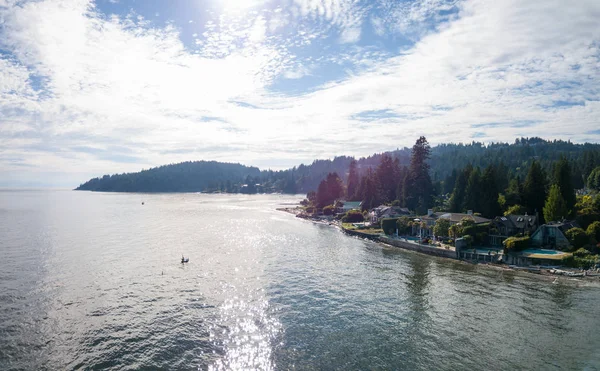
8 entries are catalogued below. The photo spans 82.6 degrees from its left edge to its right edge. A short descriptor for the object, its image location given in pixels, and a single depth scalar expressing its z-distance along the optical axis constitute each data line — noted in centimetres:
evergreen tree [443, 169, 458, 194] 14059
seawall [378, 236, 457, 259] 5584
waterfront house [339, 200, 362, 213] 11865
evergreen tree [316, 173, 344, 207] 13688
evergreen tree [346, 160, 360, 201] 14162
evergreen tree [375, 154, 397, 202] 11394
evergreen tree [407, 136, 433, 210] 9594
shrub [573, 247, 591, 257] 4772
